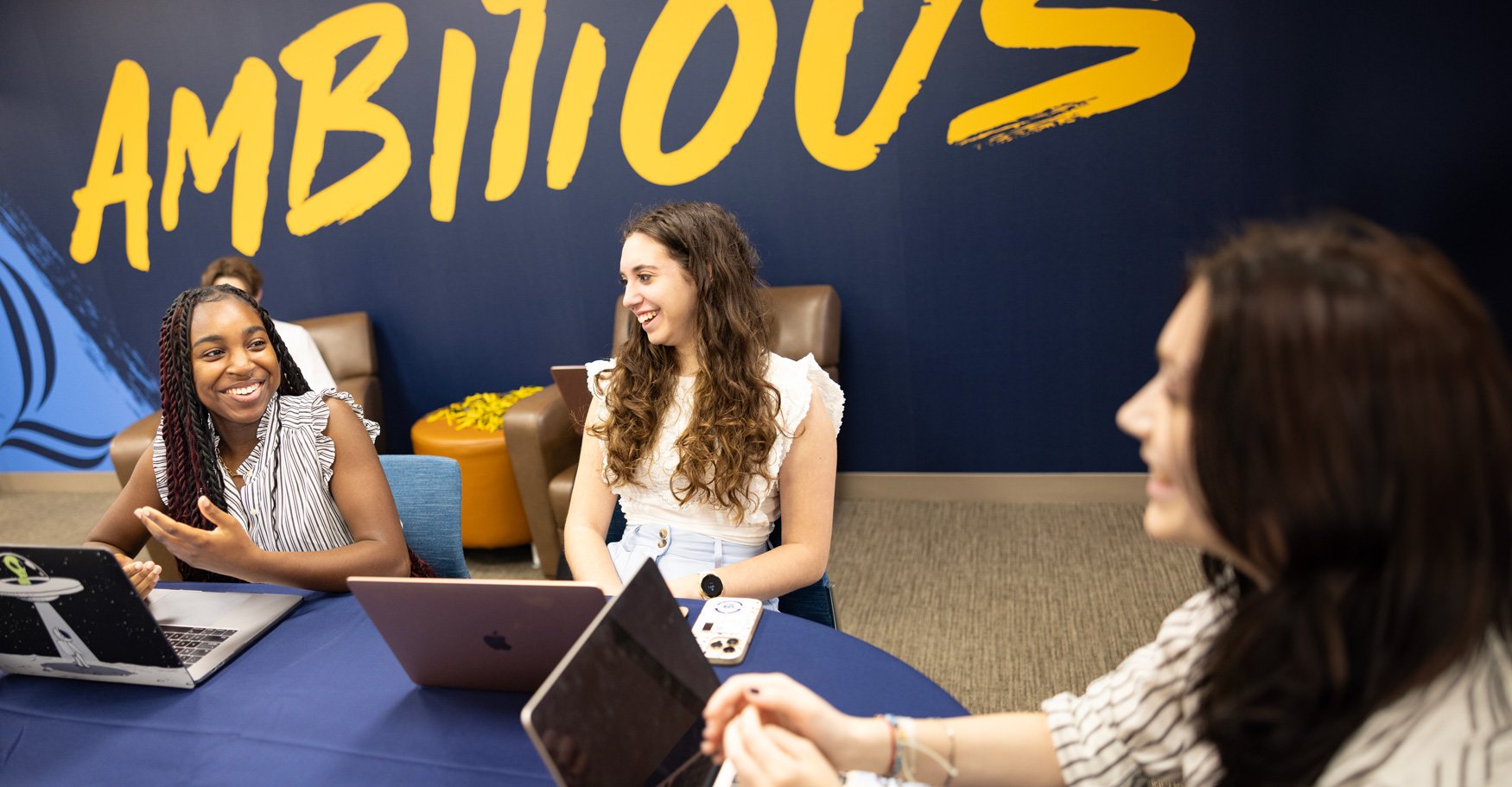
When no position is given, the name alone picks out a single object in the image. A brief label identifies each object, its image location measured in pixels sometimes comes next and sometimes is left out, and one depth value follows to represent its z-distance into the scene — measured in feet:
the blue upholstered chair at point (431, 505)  6.63
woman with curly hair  6.12
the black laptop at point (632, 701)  2.94
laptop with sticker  4.42
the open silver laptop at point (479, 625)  3.70
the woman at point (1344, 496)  2.14
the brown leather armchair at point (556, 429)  10.60
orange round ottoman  11.52
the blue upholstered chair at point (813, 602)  6.27
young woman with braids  6.03
